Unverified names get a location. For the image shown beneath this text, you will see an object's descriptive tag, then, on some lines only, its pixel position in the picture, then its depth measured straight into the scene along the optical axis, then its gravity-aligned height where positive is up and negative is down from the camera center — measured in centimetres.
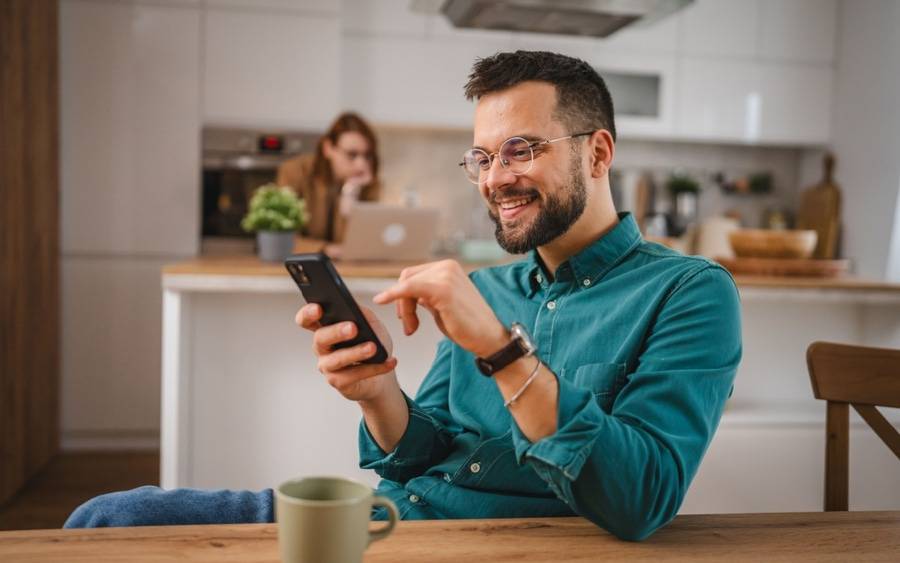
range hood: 342 +90
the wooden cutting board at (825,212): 480 +15
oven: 428 +26
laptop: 297 -3
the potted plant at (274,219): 290 +0
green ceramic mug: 67 -24
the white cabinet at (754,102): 482 +77
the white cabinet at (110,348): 412 -64
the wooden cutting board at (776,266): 295 -11
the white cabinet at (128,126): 405 +43
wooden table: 81 -32
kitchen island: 261 -61
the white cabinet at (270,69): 416 +75
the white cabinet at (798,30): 488 +119
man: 92 -16
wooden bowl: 294 -2
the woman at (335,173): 396 +23
